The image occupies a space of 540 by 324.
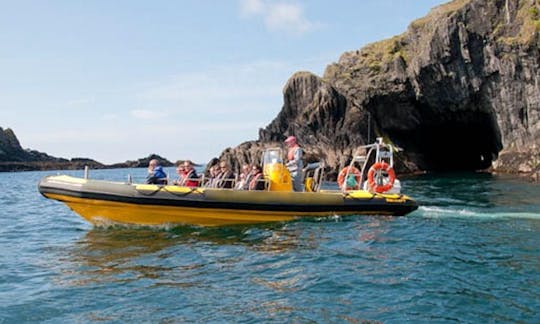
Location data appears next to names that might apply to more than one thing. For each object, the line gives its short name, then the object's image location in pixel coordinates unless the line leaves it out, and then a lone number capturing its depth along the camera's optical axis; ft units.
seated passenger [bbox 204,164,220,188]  43.91
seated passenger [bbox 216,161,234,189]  43.88
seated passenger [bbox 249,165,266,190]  42.37
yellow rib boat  39.70
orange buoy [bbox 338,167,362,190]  50.90
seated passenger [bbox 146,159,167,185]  42.96
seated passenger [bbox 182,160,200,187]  43.08
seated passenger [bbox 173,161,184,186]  43.27
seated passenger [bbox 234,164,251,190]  43.48
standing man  45.39
